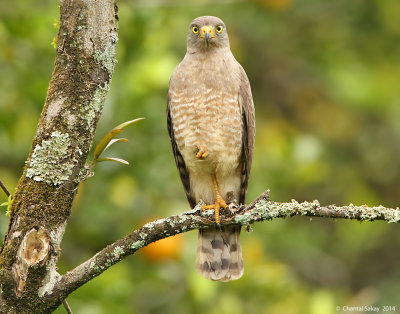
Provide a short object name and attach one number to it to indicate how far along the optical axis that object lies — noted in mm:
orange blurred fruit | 9531
